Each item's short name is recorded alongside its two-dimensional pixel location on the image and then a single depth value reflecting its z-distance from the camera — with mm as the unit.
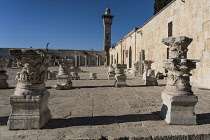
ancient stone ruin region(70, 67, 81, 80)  9946
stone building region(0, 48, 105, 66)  32700
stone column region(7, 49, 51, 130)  2414
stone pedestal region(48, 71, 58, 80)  9922
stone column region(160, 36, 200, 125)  2645
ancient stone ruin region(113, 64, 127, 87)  6727
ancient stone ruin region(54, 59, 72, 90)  6146
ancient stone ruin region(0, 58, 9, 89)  6188
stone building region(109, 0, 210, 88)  6418
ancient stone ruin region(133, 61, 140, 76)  12627
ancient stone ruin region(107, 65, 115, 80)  9906
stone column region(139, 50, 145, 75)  12469
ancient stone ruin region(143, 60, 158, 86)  7184
